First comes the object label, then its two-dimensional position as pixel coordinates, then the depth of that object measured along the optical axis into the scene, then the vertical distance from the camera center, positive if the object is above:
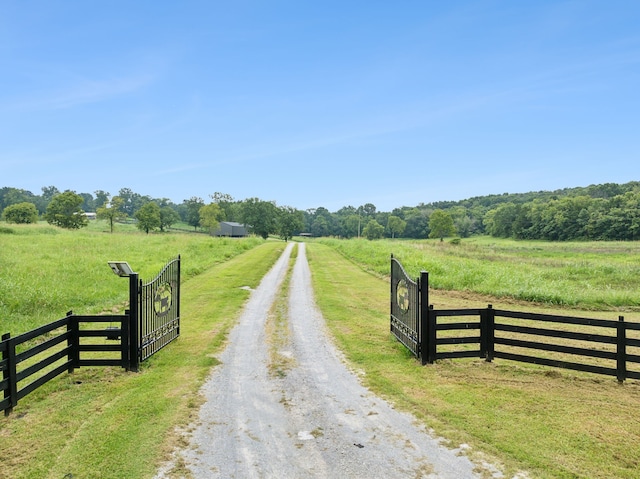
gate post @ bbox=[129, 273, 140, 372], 8.58 -1.99
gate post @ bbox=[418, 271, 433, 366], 8.97 -2.01
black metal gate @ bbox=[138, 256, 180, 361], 9.12 -1.96
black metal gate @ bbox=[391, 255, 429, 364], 9.20 -1.96
